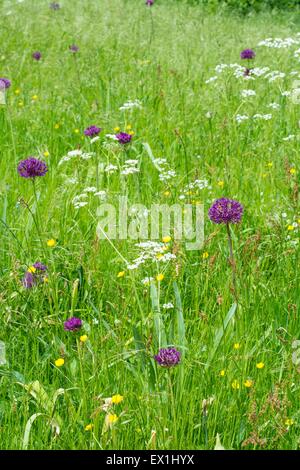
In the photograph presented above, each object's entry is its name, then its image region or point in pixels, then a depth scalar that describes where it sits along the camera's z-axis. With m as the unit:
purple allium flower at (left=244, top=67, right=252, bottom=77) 3.99
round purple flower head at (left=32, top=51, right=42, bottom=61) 4.79
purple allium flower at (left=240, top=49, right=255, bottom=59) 4.26
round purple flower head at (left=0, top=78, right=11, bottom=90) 3.58
